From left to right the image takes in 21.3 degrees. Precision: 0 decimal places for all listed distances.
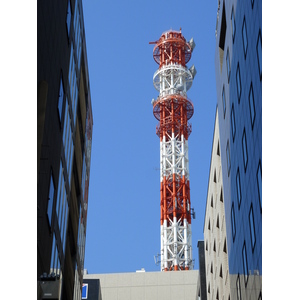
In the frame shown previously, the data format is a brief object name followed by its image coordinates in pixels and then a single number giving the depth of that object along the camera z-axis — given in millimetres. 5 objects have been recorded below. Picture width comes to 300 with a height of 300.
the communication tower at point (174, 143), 100312
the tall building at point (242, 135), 34594
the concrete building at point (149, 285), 84938
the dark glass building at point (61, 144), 30922
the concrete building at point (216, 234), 52000
